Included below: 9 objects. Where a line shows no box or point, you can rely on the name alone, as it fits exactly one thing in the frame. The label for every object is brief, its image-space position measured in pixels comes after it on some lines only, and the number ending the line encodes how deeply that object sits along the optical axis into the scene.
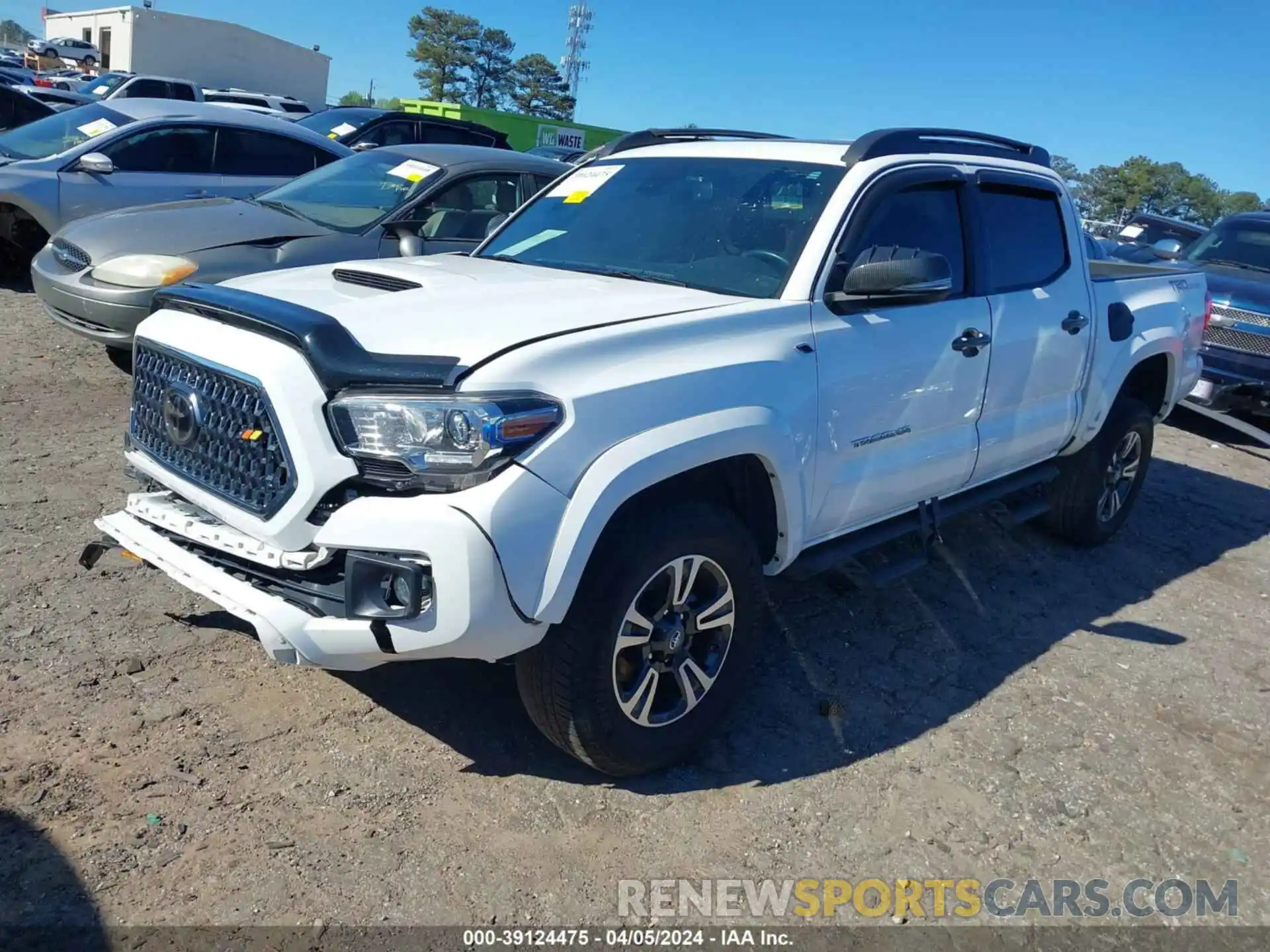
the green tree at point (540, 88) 74.31
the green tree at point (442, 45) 71.19
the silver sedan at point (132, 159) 7.96
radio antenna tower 72.62
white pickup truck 2.61
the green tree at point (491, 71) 72.62
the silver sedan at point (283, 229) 6.01
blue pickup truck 9.05
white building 54.56
